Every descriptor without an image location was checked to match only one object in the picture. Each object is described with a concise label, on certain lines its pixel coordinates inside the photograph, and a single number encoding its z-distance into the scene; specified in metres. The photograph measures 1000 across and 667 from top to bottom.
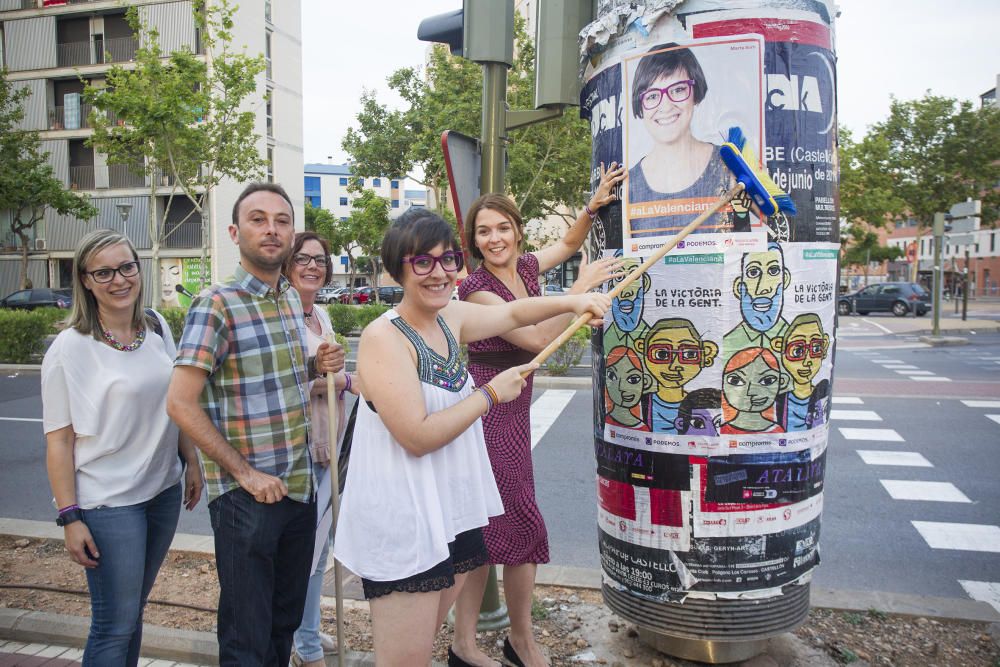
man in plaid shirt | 2.50
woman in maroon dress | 3.00
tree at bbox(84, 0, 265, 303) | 19.64
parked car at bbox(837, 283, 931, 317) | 30.44
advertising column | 2.79
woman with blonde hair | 2.62
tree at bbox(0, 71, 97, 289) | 27.12
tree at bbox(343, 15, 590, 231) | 21.59
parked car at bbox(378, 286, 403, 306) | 43.66
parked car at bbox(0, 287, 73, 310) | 30.06
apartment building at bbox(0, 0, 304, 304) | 36.41
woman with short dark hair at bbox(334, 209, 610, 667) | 2.22
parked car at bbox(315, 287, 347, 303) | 45.55
